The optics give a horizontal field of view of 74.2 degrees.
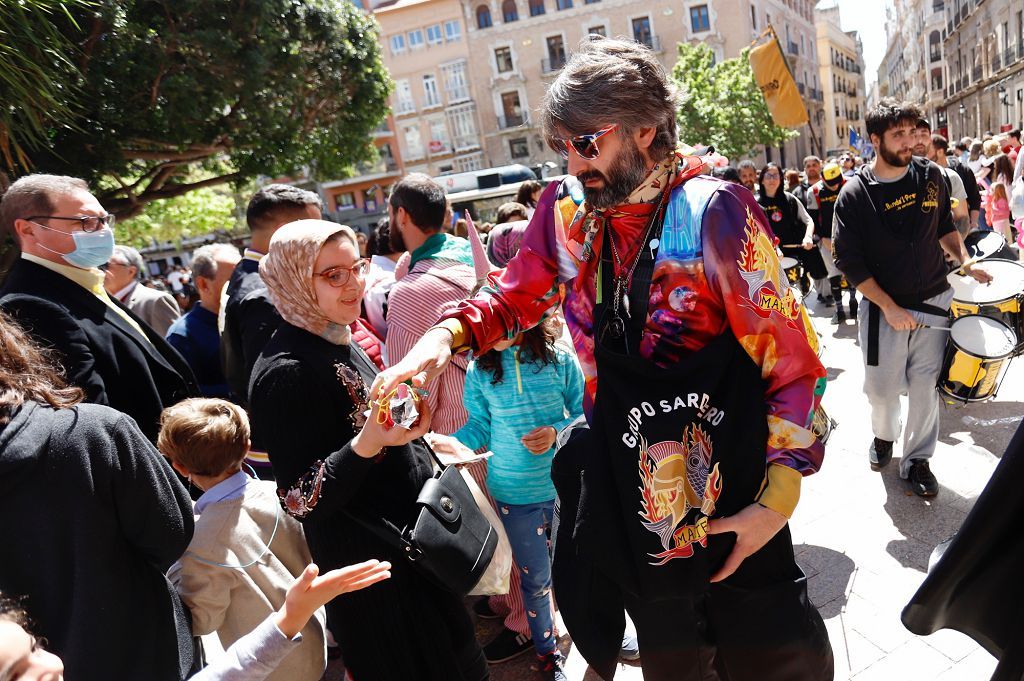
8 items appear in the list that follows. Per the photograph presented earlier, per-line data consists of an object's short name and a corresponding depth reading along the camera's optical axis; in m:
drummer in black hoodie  3.74
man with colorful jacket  1.58
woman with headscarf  2.08
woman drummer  8.24
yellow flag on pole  11.22
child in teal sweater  2.91
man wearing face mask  2.72
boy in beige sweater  2.42
